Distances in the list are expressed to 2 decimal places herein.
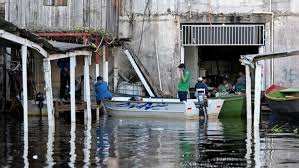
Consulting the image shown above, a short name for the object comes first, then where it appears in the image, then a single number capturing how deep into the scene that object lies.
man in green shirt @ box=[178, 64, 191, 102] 26.11
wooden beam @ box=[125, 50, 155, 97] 29.57
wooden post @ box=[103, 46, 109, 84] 29.22
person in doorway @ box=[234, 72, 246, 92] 29.58
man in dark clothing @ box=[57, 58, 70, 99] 29.09
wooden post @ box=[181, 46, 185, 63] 30.65
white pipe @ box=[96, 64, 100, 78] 28.41
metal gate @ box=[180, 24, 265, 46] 30.45
